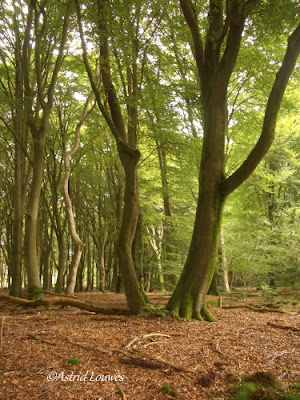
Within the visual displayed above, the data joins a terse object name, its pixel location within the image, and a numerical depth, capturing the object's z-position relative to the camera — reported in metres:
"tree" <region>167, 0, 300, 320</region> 6.46
